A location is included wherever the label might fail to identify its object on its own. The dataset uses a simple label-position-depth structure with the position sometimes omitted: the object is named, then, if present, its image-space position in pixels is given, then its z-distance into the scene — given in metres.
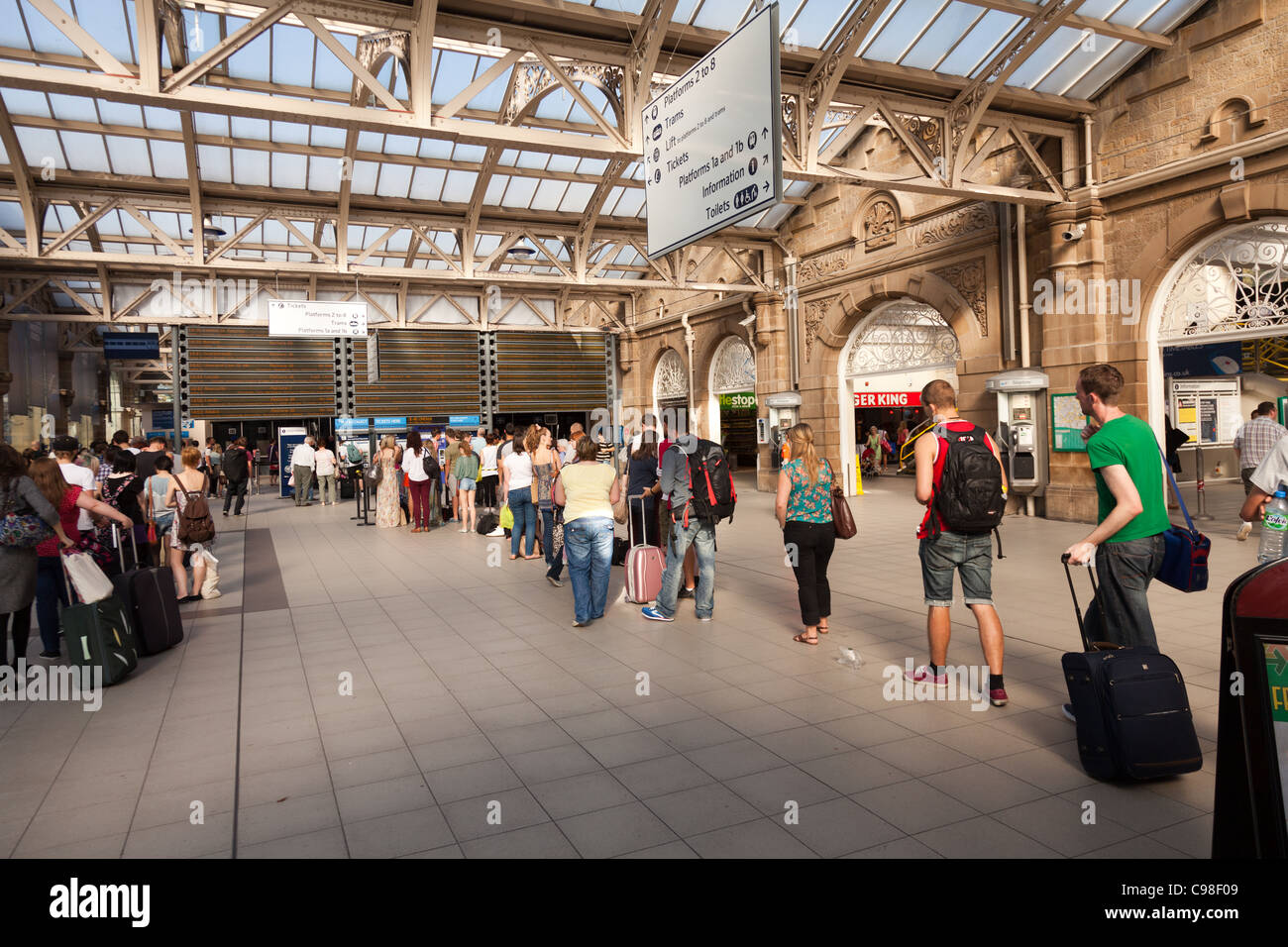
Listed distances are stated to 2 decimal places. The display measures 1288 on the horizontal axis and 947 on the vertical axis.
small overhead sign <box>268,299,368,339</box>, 15.77
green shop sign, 19.89
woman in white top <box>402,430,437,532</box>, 12.12
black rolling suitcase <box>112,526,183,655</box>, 5.51
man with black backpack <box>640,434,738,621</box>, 6.00
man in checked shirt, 8.52
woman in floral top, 5.41
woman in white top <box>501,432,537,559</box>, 9.14
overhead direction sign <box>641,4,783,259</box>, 4.59
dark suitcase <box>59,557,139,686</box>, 4.89
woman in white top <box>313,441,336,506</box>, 17.47
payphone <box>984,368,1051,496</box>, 11.40
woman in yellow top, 6.13
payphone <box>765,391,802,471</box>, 16.14
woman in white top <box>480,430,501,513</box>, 13.23
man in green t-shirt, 3.49
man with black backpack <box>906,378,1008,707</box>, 4.03
